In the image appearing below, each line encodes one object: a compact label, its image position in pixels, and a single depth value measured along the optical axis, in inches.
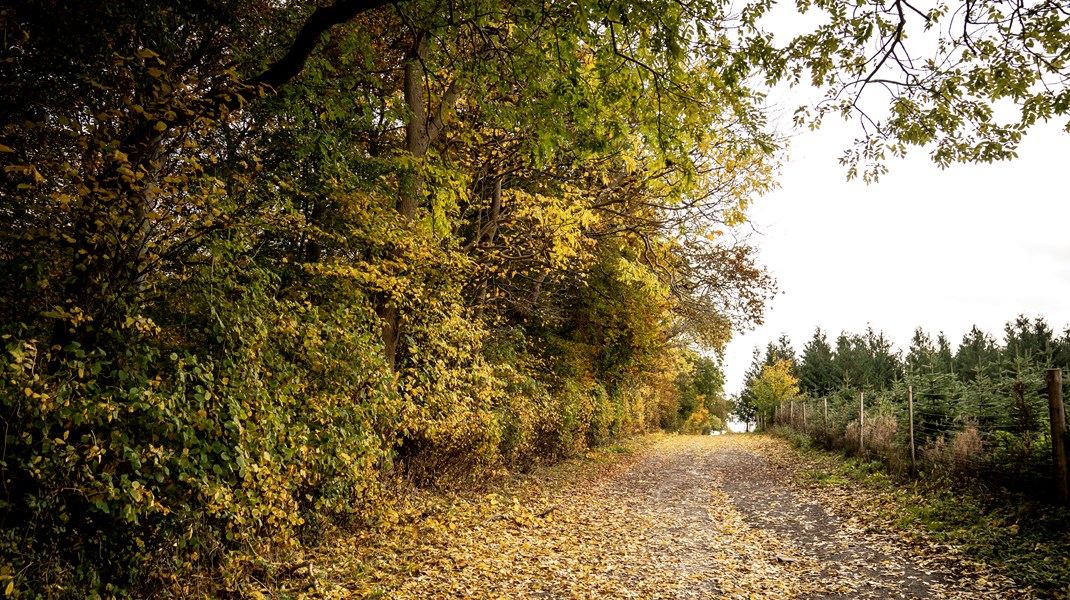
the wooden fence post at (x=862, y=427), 530.4
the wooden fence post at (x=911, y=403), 417.4
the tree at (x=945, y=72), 206.1
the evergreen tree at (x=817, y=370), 1968.5
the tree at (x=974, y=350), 1743.5
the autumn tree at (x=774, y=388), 1608.0
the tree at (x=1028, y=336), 1792.6
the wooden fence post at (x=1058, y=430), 270.8
